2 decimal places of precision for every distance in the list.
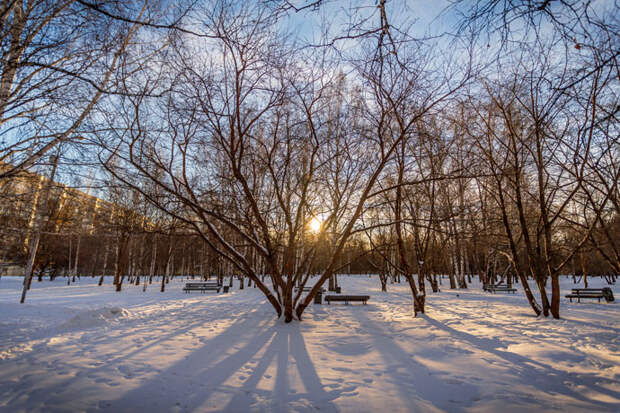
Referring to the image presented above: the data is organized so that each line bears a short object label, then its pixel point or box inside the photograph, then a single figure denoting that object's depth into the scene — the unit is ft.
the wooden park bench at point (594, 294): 44.70
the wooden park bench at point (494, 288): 61.98
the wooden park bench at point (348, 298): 41.88
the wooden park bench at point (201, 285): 62.80
